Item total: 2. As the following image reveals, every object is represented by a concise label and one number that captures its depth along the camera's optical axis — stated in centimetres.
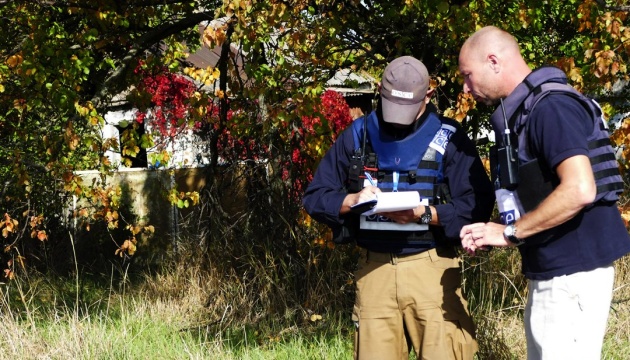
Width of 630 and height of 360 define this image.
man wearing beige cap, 734
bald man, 587
